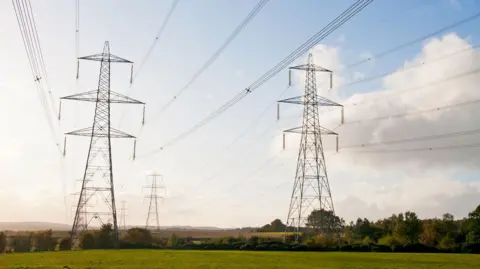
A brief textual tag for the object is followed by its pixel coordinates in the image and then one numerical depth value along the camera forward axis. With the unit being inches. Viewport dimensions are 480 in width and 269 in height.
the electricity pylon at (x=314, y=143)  3359.7
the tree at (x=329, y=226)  4089.6
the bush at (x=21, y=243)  4650.6
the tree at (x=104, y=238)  4252.0
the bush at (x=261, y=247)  4094.5
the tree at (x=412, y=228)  5915.4
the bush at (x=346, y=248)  3929.6
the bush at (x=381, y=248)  4032.0
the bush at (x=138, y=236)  4880.4
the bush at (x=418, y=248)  4087.8
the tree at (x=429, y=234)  5518.7
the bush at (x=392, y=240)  4917.1
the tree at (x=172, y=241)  4780.5
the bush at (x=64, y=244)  4192.9
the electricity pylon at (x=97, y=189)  3206.2
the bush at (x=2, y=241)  4286.4
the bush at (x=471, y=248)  4077.3
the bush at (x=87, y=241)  4131.4
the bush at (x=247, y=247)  4224.7
